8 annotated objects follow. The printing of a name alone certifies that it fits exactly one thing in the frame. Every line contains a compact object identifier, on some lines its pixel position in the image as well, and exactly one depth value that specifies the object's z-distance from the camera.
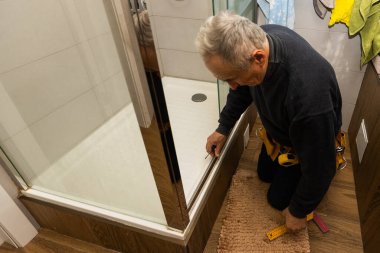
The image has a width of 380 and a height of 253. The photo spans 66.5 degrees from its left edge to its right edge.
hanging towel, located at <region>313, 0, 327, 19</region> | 1.33
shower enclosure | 0.87
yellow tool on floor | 1.18
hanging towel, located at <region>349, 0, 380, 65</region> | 1.15
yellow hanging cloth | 1.23
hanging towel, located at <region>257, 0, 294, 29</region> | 1.33
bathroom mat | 1.16
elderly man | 0.76
